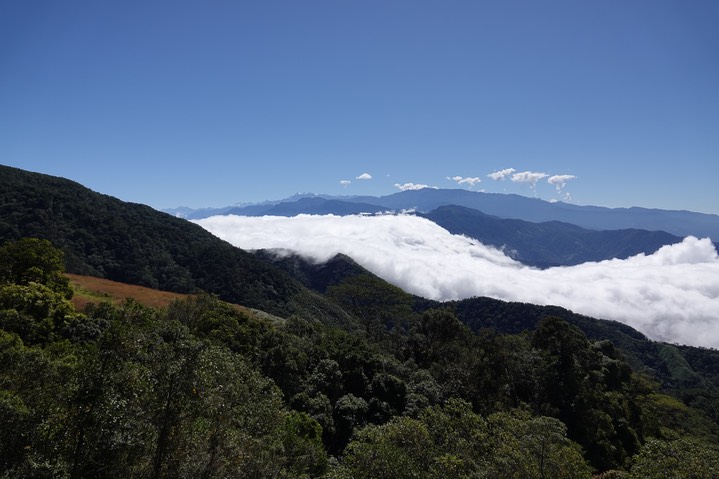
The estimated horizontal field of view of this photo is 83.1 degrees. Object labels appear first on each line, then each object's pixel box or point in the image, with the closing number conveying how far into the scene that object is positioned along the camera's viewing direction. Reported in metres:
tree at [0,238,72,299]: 40.34
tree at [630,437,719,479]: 15.66
